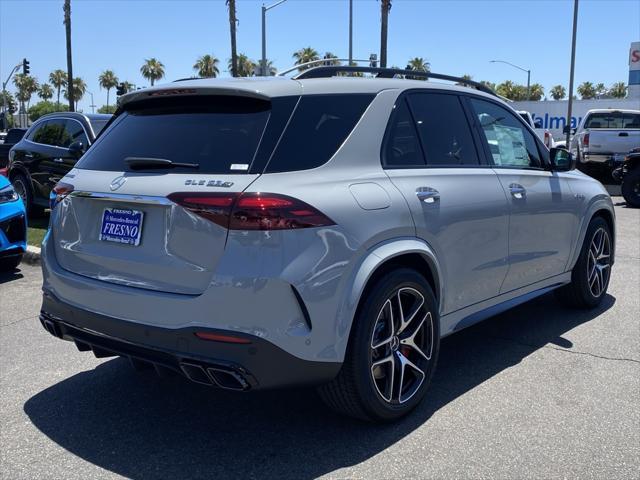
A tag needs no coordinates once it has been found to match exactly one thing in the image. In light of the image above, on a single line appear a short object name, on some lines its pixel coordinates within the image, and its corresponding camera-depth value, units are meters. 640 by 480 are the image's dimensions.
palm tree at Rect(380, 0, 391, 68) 25.84
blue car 6.66
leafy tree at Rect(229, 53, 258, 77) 72.87
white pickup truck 17.38
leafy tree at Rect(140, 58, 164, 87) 92.81
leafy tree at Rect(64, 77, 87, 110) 116.75
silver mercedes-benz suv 2.90
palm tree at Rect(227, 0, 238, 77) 34.28
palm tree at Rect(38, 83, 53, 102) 122.06
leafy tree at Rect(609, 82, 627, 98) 98.38
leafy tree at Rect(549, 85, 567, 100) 111.88
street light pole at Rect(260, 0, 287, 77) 31.03
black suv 9.74
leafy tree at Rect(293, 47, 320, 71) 68.75
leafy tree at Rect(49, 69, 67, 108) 117.25
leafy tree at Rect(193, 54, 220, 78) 81.12
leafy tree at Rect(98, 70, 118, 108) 113.62
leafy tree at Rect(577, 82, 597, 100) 106.81
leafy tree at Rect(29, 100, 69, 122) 129.07
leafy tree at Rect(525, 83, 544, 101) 100.75
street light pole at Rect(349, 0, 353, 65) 33.71
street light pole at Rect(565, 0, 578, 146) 28.37
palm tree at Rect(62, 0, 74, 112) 37.55
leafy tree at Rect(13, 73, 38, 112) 115.88
